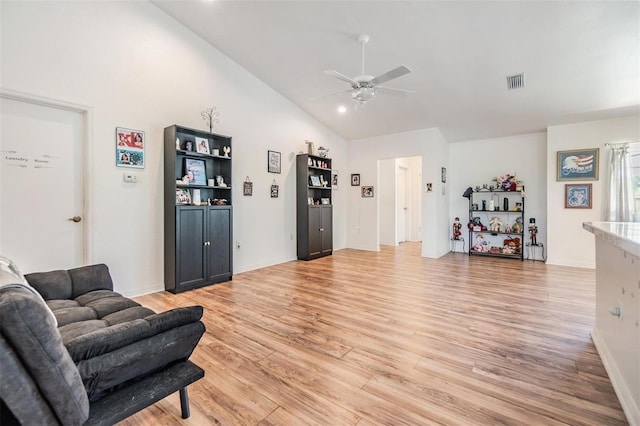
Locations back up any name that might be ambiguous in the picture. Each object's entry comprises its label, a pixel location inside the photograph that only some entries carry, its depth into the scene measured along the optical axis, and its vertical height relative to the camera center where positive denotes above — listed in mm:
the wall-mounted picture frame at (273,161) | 5527 +925
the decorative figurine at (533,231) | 6098 -462
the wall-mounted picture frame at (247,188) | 5074 +381
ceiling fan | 3165 +1478
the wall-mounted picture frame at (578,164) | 5273 +813
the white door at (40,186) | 2959 +265
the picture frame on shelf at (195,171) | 4203 +567
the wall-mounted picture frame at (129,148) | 3639 +790
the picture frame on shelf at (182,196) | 4031 +192
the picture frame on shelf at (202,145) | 4314 +955
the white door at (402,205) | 8711 +125
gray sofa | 973 -642
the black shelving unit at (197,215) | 3896 -81
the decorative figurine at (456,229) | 7020 -481
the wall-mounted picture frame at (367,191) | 7336 +446
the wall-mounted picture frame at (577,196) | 5324 +234
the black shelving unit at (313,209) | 5996 +8
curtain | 4930 +368
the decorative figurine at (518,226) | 6249 -374
